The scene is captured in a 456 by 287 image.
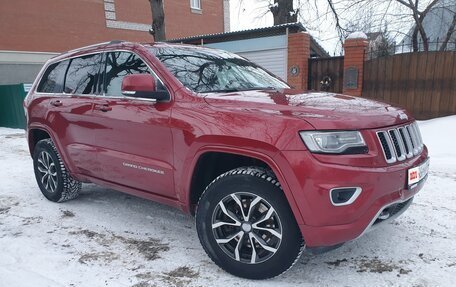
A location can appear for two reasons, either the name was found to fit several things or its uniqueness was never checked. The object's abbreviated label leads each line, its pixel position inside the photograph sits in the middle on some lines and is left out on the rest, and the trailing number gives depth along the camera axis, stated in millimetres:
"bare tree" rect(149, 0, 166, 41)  10844
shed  10562
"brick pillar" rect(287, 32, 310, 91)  10180
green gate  13027
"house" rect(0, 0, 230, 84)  16328
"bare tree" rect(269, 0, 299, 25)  13523
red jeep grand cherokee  2396
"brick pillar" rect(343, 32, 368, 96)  9445
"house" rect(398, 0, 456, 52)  15117
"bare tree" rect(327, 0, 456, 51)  13555
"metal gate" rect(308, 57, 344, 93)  9969
